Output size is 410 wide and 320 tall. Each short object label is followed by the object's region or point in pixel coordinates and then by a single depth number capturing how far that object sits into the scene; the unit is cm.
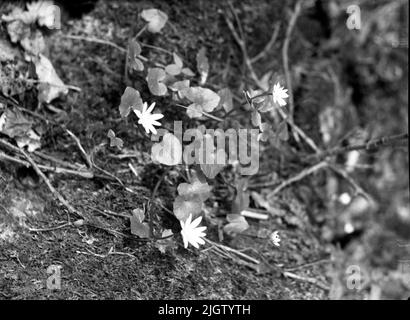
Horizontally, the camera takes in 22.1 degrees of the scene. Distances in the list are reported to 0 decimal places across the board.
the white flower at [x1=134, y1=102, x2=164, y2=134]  98
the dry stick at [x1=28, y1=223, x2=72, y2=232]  95
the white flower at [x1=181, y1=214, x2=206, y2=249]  95
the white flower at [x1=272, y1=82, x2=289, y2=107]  98
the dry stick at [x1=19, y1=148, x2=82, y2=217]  96
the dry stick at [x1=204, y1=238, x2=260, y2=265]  100
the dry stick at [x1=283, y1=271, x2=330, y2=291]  104
